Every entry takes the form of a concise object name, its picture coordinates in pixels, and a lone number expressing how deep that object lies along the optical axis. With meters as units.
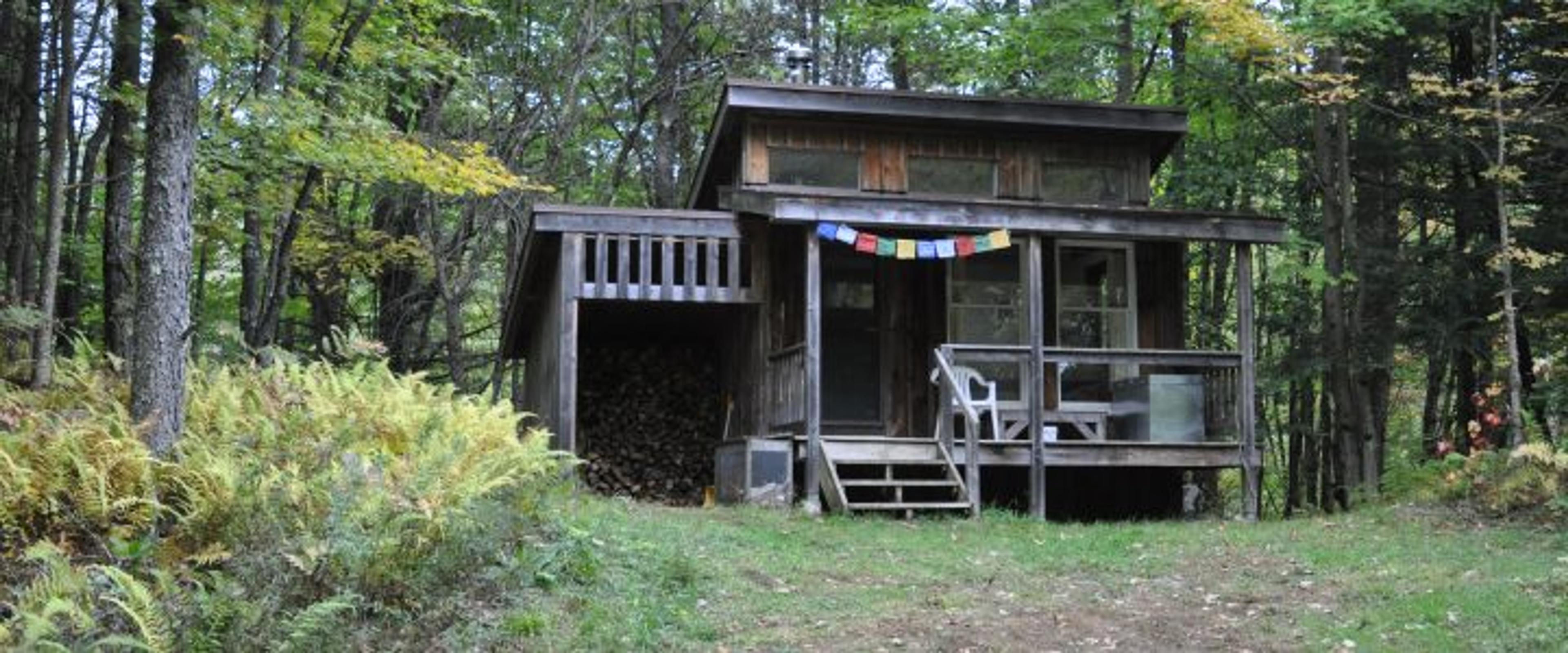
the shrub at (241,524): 5.52
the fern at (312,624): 5.34
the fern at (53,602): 5.15
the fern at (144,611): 5.22
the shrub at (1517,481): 11.02
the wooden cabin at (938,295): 12.73
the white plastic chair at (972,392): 12.88
